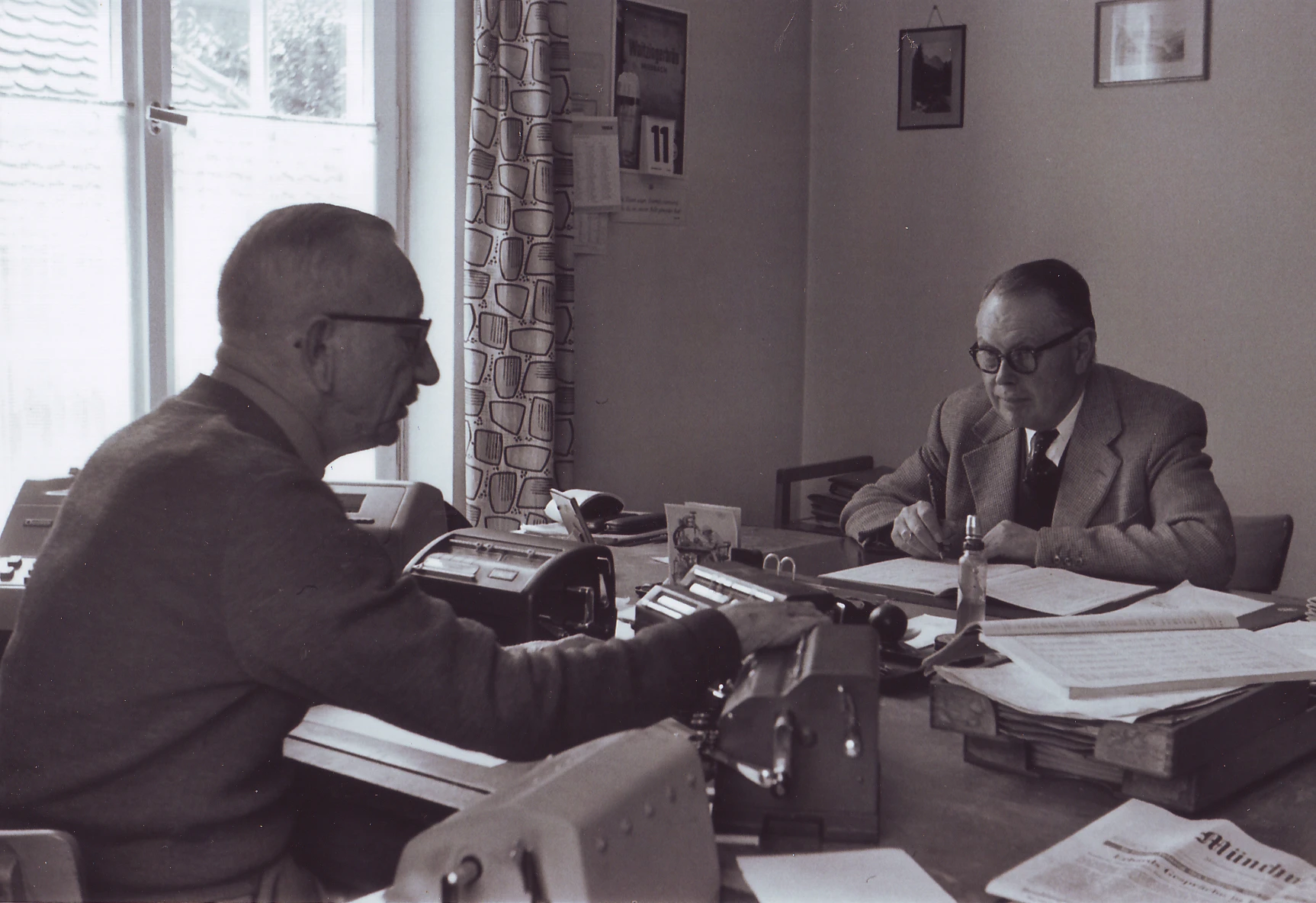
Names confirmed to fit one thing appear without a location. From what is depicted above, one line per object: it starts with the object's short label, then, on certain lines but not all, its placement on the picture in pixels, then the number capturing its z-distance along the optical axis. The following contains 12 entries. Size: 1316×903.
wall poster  3.79
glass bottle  1.72
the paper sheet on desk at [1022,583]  1.92
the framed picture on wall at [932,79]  4.14
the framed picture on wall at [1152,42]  3.62
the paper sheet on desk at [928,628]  1.70
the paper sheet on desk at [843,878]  1.02
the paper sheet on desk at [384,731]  1.31
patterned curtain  3.28
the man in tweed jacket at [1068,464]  2.23
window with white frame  2.77
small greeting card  1.98
